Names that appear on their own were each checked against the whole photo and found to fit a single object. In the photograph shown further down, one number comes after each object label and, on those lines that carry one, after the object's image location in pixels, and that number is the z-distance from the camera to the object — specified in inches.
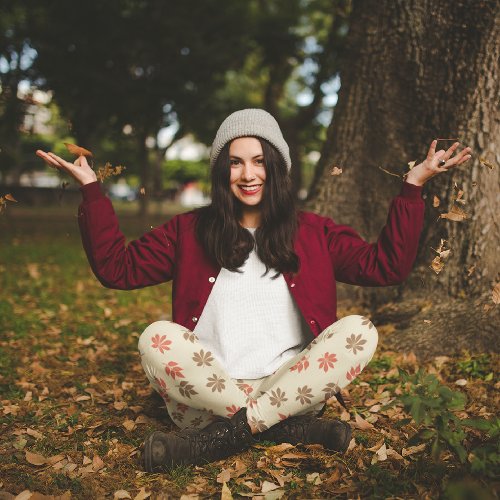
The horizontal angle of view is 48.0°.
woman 107.7
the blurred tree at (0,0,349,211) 559.5
